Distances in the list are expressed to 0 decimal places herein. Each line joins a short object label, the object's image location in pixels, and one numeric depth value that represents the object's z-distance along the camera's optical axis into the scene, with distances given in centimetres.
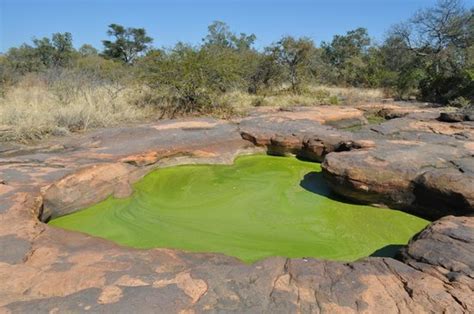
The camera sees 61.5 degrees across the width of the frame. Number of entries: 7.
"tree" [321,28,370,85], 1880
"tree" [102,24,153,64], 2853
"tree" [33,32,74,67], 2109
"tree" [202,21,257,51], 2404
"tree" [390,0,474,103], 1255
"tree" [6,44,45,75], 1568
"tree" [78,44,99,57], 3065
